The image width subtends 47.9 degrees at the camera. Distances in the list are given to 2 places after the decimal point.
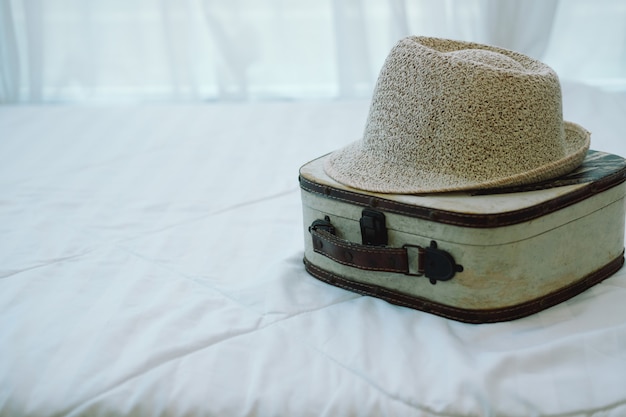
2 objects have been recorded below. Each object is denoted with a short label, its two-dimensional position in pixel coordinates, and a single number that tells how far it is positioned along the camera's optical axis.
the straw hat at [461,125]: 0.87
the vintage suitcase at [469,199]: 0.84
